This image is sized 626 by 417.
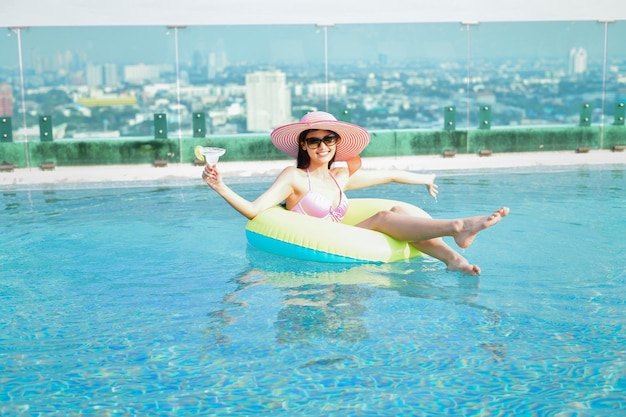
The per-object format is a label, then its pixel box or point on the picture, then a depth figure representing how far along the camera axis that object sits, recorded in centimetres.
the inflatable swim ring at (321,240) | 485
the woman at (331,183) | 471
